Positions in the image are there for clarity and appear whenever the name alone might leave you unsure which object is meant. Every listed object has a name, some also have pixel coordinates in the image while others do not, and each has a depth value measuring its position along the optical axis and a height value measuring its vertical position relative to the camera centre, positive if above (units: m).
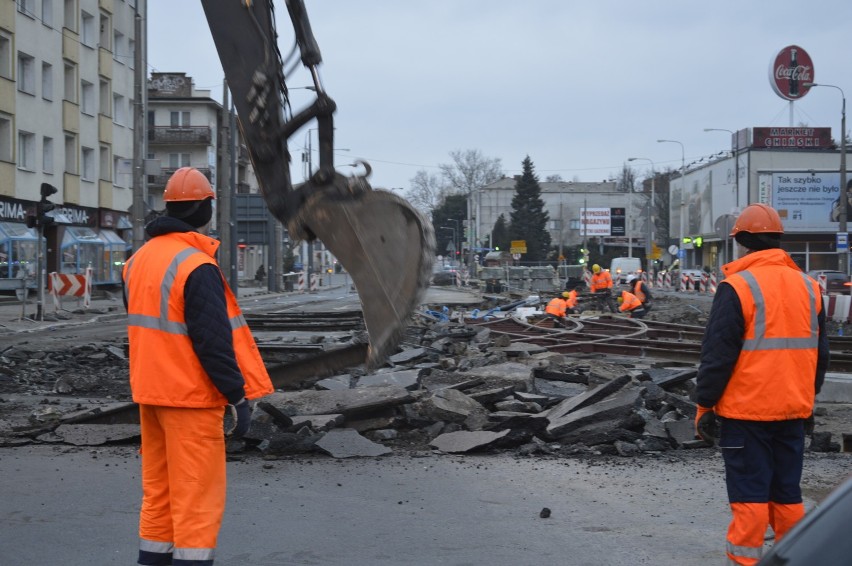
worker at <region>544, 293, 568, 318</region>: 23.39 -0.93
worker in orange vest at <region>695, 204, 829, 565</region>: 4.59 -0.53
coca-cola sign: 63.12 +12.38
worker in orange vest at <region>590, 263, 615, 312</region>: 29.66 -0.51
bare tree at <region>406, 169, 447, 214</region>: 120.81 +9.78
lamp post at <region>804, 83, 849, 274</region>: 33.50 +3.31
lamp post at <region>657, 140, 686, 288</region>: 73.97 +6.30
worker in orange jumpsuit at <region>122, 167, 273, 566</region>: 4.27 -0.51
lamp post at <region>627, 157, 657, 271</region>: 72.25 +1.75
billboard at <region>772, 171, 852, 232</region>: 66.06 +4.71
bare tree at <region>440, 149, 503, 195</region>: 120.19 +11.36
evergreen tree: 117.00 +6.17
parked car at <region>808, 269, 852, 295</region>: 35.66 -0.43
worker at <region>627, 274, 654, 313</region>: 27.11 -0.60
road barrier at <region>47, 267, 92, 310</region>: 28.62 -0.61
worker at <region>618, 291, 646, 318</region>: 26.66 -0.97
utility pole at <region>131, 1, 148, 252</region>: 27.11 +3.36
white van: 72.40 +0.19
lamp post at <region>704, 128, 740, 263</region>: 64.35 +8.35
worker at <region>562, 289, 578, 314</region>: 28.02 -0.90
